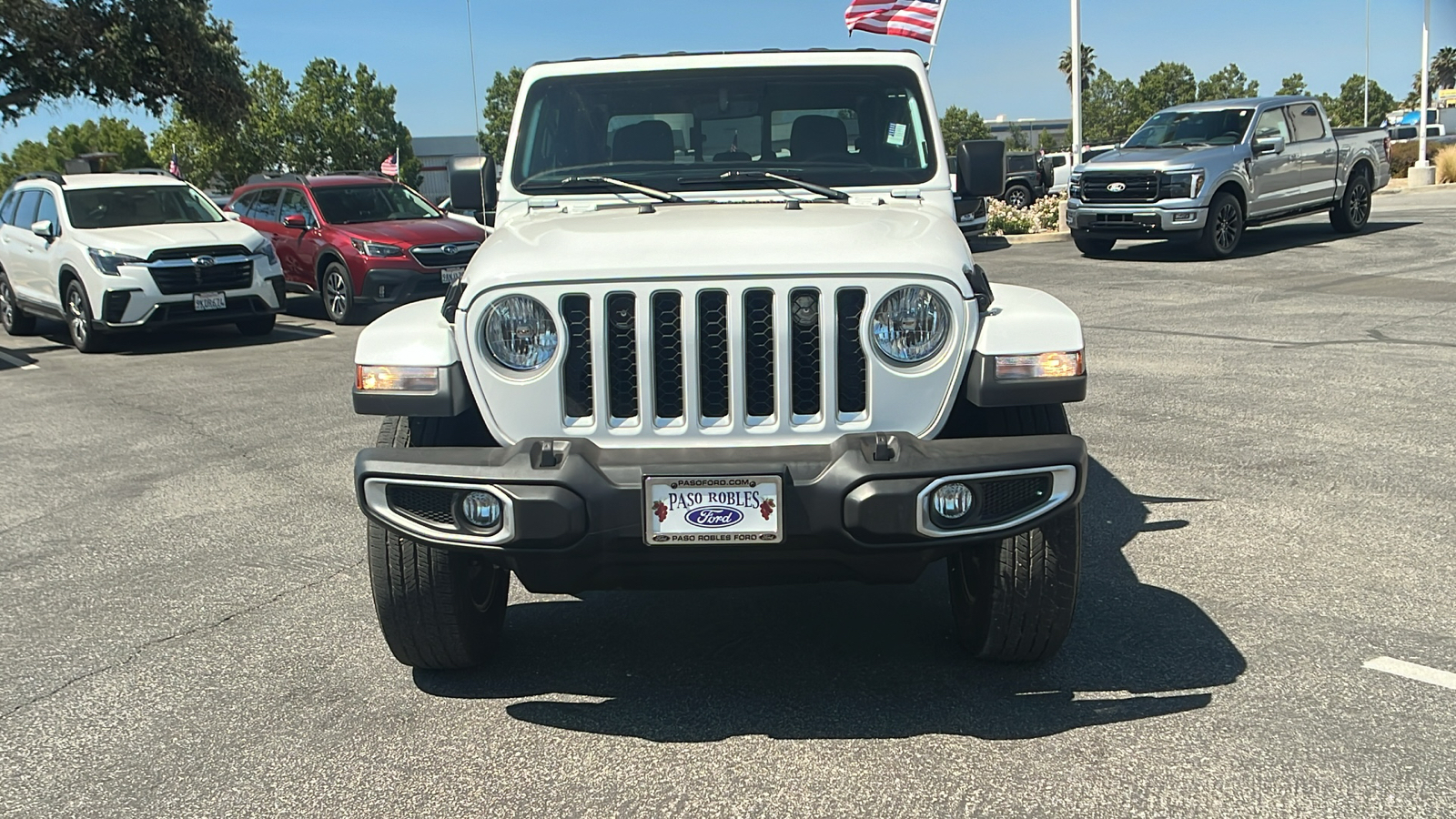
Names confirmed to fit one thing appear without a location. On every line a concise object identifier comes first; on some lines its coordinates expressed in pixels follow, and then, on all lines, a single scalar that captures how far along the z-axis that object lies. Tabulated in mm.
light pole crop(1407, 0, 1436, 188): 30453
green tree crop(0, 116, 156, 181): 68625
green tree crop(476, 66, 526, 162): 101000
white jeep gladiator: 3252
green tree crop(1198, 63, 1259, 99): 106000
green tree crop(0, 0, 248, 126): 20500
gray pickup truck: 16250
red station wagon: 14312
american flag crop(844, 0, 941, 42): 19062
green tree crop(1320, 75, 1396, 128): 101250
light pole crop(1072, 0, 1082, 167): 23688
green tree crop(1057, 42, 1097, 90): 98938
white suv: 12781
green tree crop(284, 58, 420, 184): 68562
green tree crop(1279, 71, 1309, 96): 99881
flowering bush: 22188
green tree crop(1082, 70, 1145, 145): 104812
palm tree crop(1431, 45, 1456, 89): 107106
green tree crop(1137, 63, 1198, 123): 103125
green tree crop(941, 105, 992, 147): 103125
